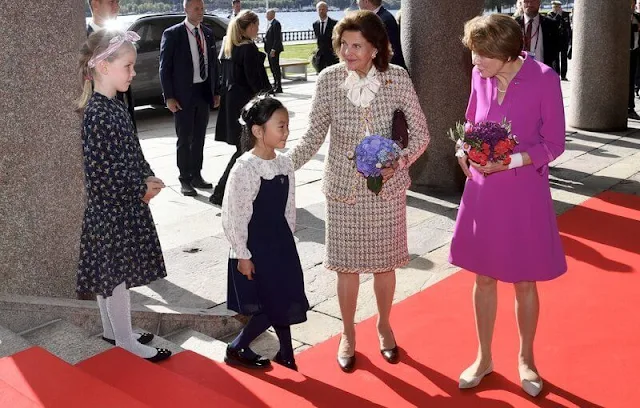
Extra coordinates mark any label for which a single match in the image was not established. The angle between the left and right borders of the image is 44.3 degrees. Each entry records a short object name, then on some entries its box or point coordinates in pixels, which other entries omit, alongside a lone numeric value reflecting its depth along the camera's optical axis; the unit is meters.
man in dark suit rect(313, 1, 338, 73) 11.76
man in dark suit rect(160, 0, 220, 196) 7.88
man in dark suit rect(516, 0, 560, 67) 8.62
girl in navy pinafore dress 3.75
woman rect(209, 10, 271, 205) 7.39
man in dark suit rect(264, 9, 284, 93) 16.69
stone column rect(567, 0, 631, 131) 10.65
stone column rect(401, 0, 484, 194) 7.47
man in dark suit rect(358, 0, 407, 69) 7.61
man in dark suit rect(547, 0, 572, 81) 15.81
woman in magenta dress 3.63
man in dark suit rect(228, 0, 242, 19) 17.48
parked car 13.61
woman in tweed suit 4.04
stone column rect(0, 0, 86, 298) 4.18
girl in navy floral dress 3.72
